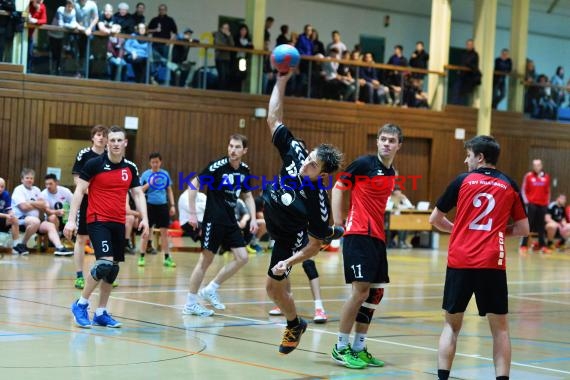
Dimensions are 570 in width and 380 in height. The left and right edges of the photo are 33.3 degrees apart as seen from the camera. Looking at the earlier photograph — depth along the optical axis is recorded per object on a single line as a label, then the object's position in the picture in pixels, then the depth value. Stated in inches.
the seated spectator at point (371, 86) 1064.2
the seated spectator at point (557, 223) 1055.6
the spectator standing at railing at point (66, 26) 858.8
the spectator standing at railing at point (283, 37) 1002.7
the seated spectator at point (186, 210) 783.7
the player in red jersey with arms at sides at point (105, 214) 384.2
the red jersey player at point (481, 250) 275.4
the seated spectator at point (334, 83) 1036.1
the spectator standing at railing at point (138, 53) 906.1
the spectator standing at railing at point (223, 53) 975.6
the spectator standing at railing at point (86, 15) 874.1
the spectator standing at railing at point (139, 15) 924.6
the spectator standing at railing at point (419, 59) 1122.7
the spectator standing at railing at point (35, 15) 848.9
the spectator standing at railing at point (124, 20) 909.2
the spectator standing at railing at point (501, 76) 1178.6
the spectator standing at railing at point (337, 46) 1042.6
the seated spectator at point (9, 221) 706.8
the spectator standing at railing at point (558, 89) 1226.6
